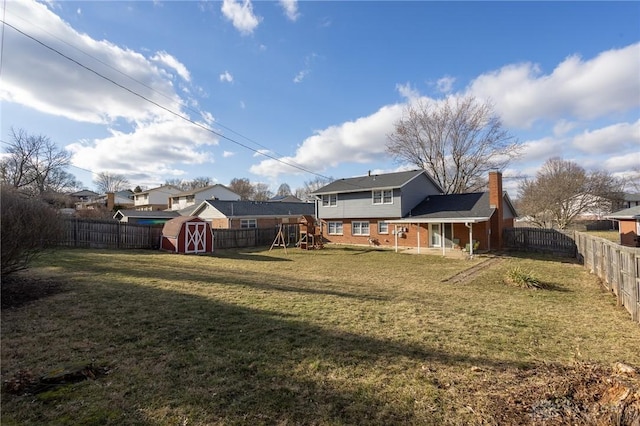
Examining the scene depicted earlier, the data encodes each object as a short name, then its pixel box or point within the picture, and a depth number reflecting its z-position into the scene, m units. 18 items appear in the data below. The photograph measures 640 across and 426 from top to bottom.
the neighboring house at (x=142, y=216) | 38.25
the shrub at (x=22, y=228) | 6.40
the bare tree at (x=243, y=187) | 74.21
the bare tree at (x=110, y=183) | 74.56
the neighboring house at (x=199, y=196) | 49.53
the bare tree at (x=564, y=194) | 38.03
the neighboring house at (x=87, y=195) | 74.22
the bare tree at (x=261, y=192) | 76.35
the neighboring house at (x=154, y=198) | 58.69
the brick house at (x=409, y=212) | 20.31
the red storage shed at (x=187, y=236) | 19.30
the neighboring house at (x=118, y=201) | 48.69
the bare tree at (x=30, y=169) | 35.38
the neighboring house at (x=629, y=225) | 20.95
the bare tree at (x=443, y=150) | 30.55
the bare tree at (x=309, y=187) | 83.49
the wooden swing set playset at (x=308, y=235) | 23.62
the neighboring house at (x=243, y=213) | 30.33
